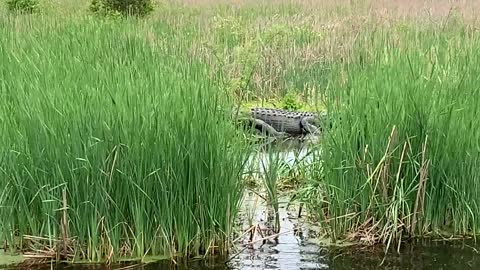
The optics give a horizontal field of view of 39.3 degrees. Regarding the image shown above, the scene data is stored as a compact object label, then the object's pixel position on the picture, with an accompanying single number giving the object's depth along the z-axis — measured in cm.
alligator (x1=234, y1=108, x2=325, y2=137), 812
